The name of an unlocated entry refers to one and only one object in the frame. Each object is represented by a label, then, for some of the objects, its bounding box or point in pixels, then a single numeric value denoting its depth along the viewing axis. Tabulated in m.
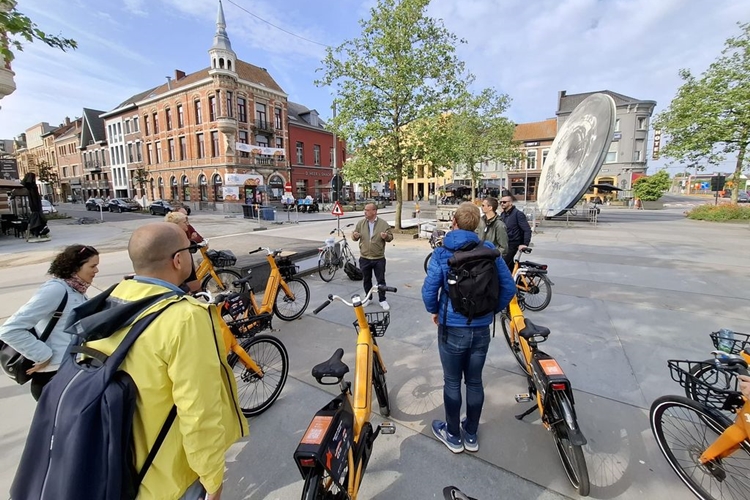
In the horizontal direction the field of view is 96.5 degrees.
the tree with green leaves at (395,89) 12.43
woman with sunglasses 2.07
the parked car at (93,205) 34.84
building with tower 29.61
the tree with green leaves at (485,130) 26.06
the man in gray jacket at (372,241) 5.37
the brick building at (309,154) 36.91
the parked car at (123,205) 32.94
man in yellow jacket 1.21
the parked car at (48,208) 26.89
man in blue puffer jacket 2.38
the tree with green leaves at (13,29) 3.63
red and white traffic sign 10.74
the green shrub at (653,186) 30.34
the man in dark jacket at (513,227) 5.49
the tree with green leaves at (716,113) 17.34
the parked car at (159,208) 29.00
